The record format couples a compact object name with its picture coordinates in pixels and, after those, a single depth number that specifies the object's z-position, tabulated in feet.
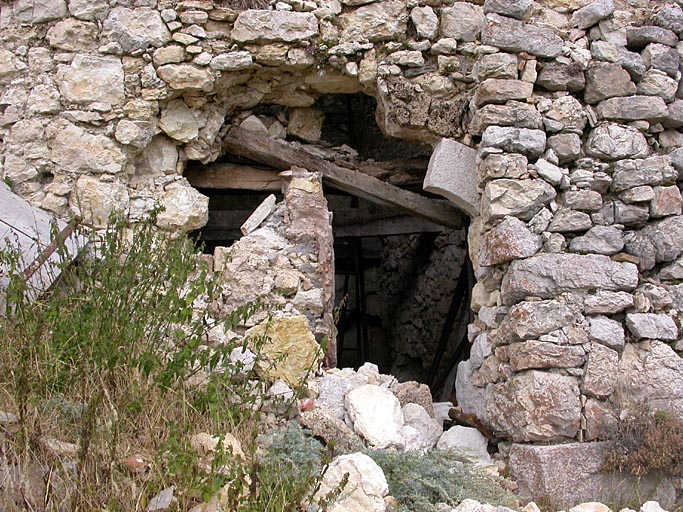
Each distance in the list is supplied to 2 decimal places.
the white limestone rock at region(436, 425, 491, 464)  13.06
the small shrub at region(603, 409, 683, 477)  11.59
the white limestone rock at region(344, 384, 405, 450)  12.33
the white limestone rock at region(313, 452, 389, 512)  9.59
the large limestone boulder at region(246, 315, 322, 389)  13.76
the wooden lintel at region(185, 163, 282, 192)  17.49
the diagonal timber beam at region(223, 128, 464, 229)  16.72
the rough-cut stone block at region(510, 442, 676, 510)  11.87
